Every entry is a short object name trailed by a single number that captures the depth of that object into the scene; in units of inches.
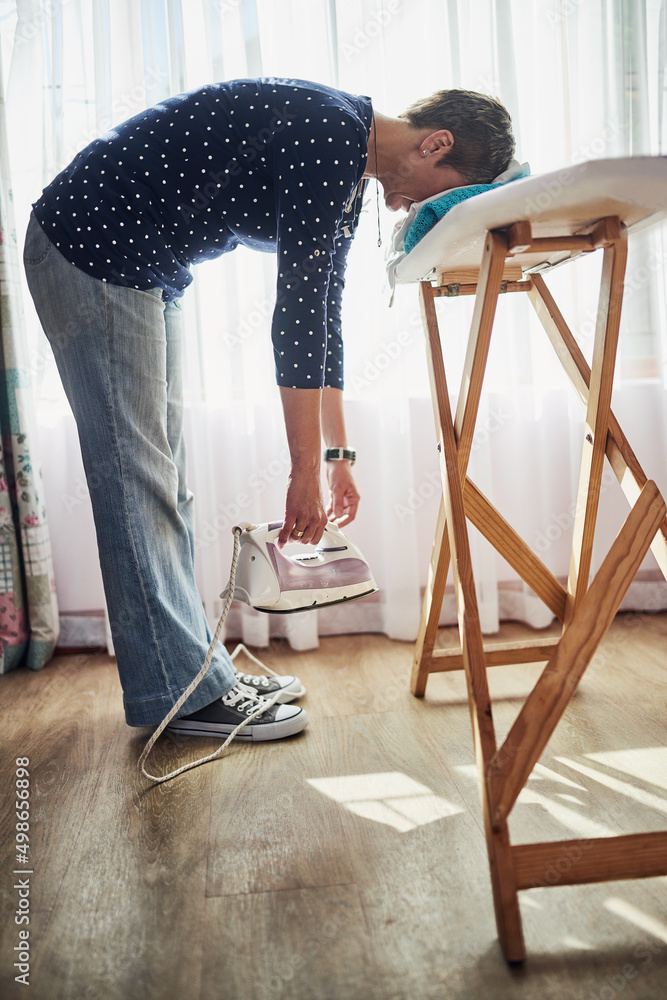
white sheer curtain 59.9
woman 35.9
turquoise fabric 35.9
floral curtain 60.0
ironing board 26.6
